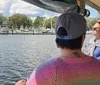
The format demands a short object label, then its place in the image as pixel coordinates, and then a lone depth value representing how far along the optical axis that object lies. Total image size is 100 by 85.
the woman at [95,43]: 1.04
